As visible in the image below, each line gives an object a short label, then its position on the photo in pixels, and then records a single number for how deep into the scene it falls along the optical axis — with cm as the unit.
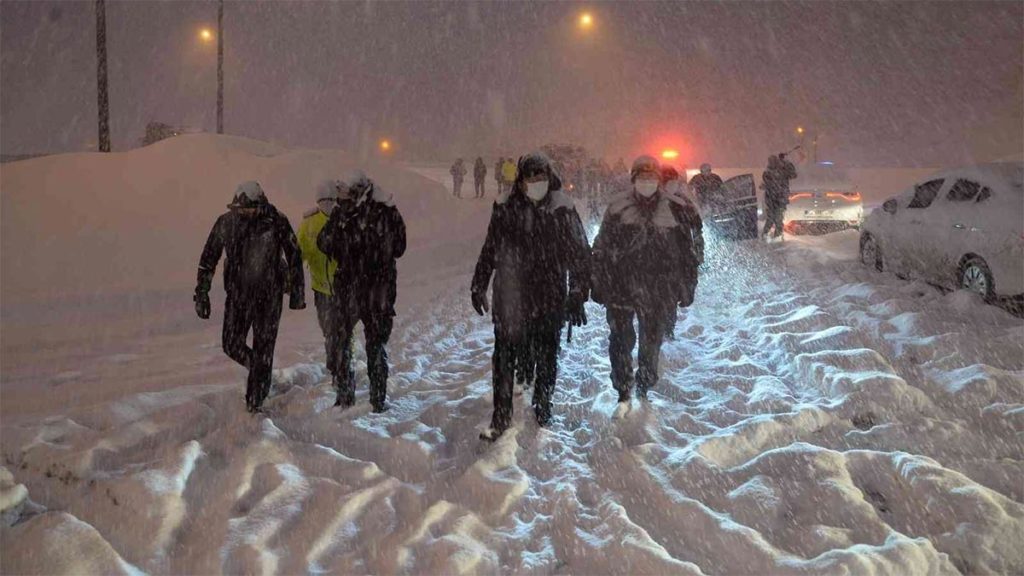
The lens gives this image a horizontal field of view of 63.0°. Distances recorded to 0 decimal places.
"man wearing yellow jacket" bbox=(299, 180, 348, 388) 617
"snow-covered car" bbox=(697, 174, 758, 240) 1544
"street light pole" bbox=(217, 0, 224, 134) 2514
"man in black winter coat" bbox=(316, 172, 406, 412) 573
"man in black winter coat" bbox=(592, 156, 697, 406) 585
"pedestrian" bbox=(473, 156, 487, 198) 3506
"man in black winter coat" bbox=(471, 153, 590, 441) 531
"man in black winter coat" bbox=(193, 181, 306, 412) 577
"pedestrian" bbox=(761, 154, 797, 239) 1516
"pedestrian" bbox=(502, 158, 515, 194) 1911
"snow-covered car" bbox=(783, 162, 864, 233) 1833
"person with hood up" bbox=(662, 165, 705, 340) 648
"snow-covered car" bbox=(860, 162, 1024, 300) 866
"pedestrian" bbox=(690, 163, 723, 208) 1344
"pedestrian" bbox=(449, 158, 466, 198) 3541
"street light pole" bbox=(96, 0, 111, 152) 1912
